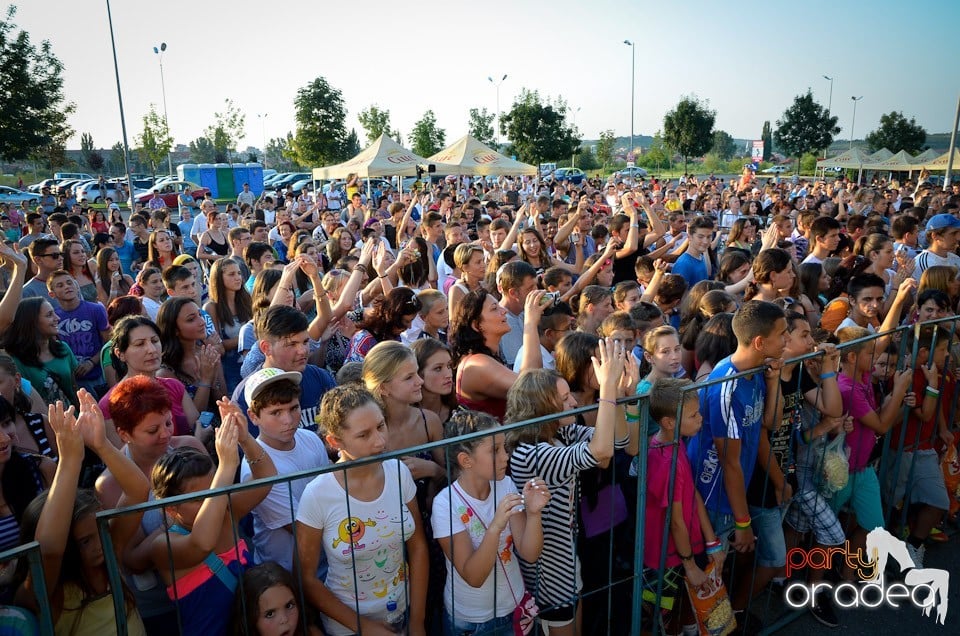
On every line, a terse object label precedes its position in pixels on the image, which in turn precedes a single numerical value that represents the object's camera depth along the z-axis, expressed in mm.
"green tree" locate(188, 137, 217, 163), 85238
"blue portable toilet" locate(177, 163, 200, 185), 37500
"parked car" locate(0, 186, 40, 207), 32469
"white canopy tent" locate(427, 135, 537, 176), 20609
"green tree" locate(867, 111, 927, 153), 53344
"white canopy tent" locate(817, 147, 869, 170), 34344
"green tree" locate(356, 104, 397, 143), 49322
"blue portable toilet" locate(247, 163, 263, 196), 38688
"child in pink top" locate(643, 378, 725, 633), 3088
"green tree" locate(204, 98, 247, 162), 52156
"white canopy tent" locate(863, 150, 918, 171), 33938
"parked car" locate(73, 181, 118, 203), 36584
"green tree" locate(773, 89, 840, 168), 50062
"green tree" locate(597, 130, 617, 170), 74812
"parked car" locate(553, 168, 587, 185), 47688
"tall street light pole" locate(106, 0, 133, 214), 22794
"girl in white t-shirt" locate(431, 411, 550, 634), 2577
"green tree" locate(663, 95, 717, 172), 47562
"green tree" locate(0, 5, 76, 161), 20609
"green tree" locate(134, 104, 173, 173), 45031
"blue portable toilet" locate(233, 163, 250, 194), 37938
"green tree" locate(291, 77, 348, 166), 35500
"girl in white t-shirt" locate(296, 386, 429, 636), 2586
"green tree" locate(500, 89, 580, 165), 41750
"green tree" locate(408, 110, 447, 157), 50688
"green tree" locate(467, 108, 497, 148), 58625
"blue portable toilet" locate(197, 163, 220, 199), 37375
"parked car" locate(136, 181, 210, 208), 33938
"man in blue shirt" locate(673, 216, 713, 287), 6855
